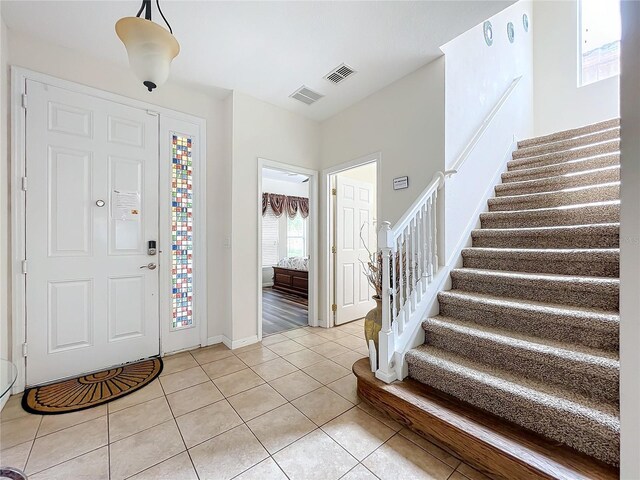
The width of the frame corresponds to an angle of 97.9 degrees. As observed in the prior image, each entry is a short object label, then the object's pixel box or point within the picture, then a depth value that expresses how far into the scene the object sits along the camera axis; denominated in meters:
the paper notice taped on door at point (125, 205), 2.49
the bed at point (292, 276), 5.68
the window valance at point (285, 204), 7.16
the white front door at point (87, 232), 2.19
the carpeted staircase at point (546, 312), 1.41
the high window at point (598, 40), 4.13
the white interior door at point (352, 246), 3.77
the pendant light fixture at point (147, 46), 1.30
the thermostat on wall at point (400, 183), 2.72
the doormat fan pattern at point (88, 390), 1.94
